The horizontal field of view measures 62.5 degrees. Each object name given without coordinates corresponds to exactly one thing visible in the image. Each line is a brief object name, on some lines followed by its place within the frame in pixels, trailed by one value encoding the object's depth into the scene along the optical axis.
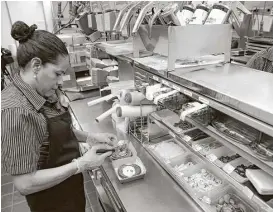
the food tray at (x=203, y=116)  1.14
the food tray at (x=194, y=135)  1.32
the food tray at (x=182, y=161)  1.49
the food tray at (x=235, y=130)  1.00
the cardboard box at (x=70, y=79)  3.16
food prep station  0.95
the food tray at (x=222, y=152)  1.30
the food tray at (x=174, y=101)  1.32
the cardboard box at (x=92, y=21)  2.97
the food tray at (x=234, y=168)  1.03
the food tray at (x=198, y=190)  1.21
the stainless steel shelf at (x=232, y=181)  0.91
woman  0.97
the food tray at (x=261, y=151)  0.87
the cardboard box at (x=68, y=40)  3.11
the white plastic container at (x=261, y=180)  0.93
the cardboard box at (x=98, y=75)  2.50
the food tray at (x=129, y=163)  1.43
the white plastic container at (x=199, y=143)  1.22
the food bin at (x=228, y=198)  1.18
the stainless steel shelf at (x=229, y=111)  0.81
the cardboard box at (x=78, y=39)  3.17
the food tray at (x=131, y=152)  1.61
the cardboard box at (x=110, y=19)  2.36
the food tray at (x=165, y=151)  1.56
